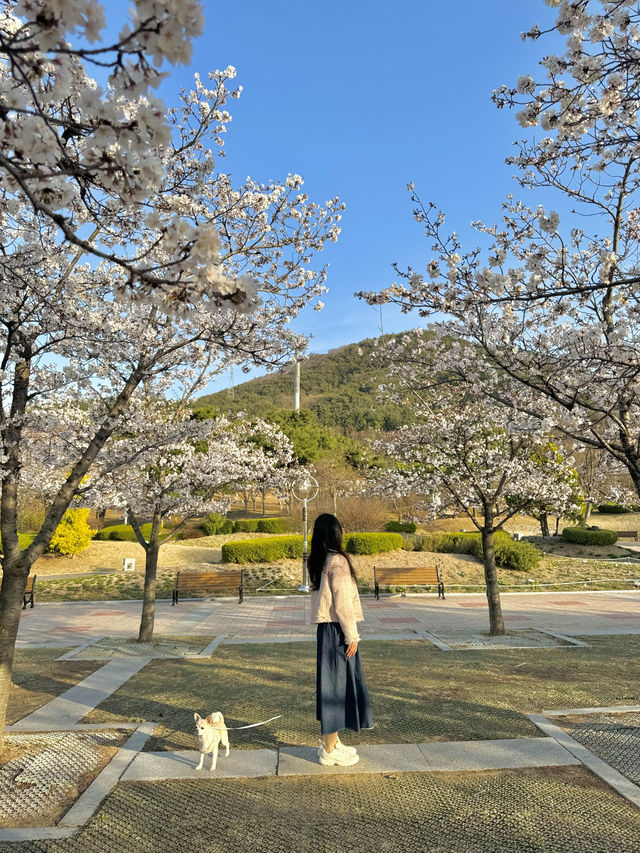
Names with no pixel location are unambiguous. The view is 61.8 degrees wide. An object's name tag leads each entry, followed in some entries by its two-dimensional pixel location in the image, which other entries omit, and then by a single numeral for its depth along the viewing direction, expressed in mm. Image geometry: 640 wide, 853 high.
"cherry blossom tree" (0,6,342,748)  1978
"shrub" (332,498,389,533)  22656
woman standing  3688
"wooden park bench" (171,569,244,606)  13914
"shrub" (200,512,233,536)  27109
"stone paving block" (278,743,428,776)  3625
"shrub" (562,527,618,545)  23391
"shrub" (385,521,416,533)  24672
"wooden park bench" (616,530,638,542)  29956
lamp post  14475
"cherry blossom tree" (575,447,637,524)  15076
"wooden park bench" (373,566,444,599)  14609
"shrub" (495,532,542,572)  17828
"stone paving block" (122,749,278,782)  3592
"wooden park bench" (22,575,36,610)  13281
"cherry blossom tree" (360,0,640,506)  3664
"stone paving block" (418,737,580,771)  3674
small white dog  3576
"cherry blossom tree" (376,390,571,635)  9328
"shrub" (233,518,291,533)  24828
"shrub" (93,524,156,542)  26047
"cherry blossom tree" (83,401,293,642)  8148
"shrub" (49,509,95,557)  19938
